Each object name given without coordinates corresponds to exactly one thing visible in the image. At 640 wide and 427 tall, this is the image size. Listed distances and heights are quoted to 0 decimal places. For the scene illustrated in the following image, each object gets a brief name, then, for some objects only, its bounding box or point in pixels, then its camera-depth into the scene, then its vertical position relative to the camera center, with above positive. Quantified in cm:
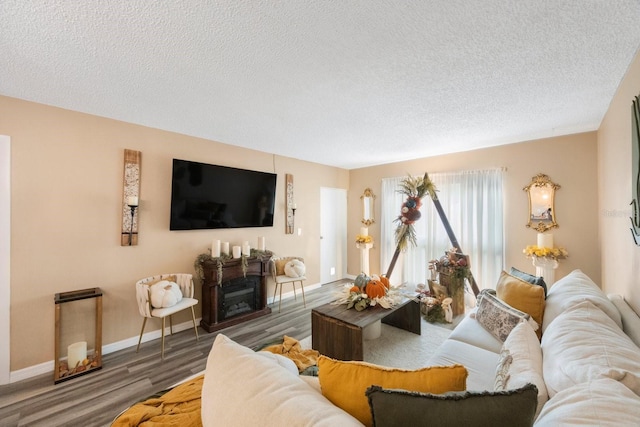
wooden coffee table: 215 -99
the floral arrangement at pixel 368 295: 251 -80
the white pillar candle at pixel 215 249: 321 -40
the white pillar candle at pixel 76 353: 227 -127
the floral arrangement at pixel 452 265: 341 -62
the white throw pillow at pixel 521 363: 100 -66
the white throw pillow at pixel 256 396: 69 -55
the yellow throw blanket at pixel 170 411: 100 -84
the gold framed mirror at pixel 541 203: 324 +26
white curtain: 367 -7
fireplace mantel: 307 -89
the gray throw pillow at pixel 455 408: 66 -52
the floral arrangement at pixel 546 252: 305 -38
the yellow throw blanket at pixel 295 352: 150 -87
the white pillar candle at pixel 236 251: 336 -45
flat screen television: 310 +31
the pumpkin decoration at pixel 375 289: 256 -73
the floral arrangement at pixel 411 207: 333 +18
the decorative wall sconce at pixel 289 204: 437 +27
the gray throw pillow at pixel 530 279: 211 -52
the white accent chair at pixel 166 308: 252 -85
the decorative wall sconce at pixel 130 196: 275 +24
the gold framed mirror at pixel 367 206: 518 +30
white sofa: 70 -55
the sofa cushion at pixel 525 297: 184 -59
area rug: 243 -137
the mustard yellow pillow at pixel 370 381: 82 -55
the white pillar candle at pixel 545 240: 311 -24
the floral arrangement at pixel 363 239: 493 -38
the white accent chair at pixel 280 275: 379 -89
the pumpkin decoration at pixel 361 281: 267 -67
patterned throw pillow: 180 -74
